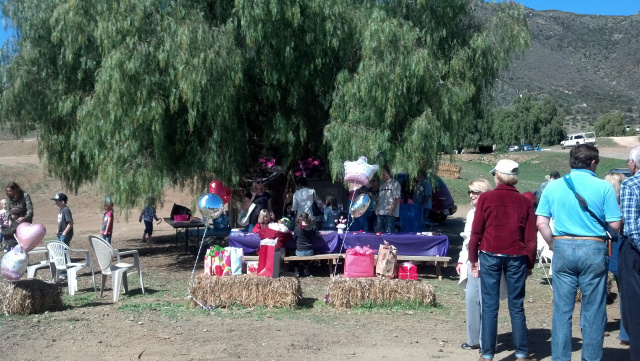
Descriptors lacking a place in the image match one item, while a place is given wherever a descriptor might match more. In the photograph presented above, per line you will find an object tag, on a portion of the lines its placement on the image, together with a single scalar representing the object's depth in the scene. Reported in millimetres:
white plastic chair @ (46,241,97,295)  9838
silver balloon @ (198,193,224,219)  10227
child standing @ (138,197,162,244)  17781
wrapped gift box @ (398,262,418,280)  8930
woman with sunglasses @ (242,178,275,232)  11766
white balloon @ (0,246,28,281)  7660
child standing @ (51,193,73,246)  11117
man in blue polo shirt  5109
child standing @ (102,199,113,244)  12781
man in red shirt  5555
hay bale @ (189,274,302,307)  8188
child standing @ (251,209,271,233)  10570
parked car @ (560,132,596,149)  57941
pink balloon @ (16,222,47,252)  7934
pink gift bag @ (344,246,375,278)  8812
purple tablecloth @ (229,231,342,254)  11109
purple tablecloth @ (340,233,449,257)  11047
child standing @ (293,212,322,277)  10797
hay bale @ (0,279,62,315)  7723
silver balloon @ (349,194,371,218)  10703
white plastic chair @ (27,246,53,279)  9828
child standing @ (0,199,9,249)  13064
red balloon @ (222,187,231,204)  11484
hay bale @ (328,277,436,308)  8203
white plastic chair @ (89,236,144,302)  8945
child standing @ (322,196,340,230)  12484
